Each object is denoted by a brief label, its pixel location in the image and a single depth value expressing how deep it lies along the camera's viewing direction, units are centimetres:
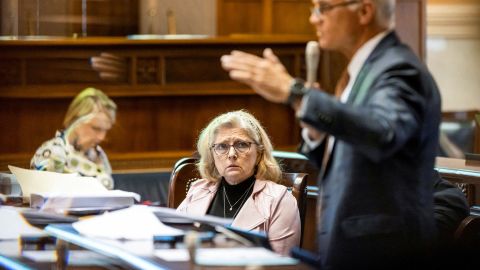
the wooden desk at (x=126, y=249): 452
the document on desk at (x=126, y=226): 515
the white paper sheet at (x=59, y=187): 637
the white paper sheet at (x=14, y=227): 573
